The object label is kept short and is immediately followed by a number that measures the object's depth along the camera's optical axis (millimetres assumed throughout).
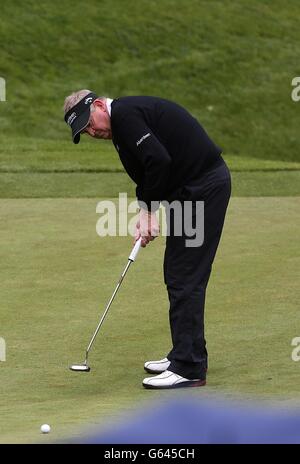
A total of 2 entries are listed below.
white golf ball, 10812
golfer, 13406
